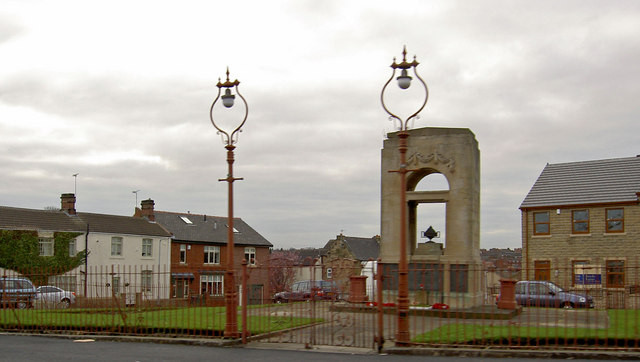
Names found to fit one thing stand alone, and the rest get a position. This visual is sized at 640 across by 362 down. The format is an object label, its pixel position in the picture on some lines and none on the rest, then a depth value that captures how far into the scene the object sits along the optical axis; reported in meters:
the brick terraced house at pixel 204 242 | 64.19
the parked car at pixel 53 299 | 19.71
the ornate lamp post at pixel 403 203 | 13.12
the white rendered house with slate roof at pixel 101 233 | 52.47
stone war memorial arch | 20.11
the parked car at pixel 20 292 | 19.97
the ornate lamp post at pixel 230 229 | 14.61
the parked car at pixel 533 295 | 22.51
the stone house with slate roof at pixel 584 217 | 41.22
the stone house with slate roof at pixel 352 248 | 84.31
